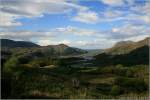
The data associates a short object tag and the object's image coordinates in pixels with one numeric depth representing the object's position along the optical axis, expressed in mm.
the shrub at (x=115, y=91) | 10082
